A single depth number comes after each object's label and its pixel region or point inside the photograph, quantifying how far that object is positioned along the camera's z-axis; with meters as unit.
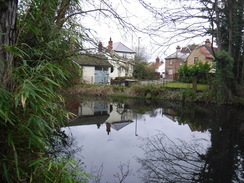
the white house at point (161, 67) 47.78
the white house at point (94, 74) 27.02
